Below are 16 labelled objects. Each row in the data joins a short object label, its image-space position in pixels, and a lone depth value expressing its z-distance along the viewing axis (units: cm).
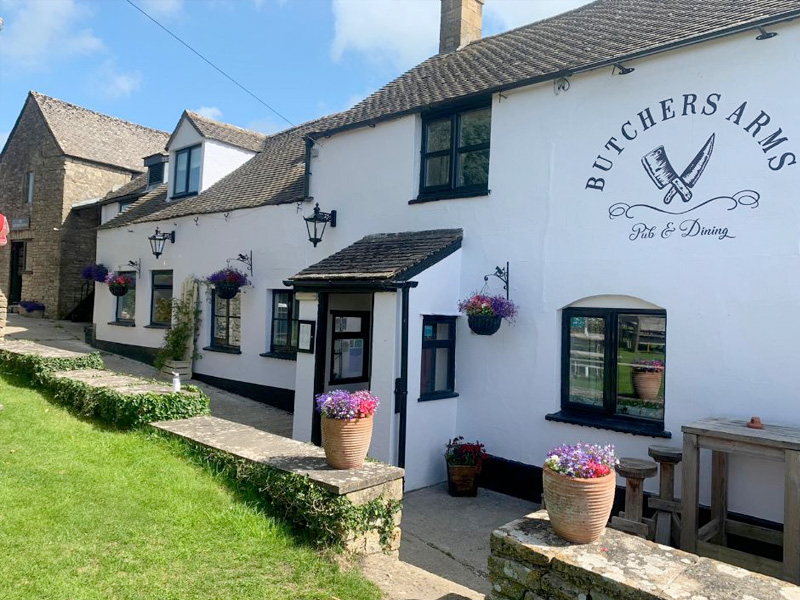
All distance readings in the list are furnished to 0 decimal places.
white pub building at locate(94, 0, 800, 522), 647
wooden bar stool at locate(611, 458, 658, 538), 623
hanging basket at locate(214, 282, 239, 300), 1274
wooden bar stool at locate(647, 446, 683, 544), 626
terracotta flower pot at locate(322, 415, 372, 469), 486
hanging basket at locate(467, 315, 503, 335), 812
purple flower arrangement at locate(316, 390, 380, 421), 488
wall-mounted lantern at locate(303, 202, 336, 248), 1106
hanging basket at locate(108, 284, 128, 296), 1628
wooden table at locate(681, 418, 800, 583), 523
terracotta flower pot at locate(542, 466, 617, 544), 366
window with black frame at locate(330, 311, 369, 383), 980
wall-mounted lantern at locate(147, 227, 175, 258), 1491
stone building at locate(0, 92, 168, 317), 2125
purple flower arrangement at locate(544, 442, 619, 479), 377
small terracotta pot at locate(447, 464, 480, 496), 798
